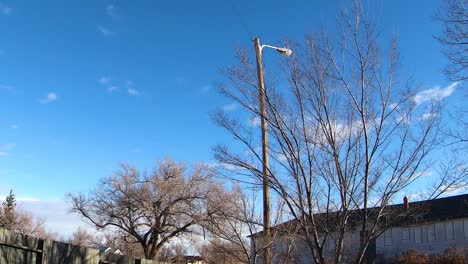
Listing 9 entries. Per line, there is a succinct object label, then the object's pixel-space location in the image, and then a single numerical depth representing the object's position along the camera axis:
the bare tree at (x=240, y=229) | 14.37
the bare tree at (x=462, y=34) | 9.44
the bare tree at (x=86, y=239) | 68.21
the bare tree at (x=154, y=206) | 40.25
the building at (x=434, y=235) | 54.06
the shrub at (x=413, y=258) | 44.10
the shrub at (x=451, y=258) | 40.09
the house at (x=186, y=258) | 55.84
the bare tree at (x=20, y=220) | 59.80
